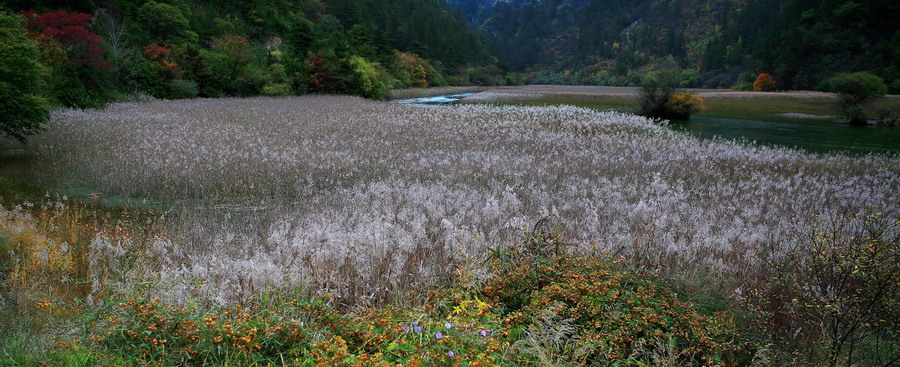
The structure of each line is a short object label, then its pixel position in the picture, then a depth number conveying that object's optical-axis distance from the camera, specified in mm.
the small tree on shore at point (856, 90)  29170
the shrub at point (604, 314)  3617
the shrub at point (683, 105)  31891
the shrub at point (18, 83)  10031
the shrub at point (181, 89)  31766
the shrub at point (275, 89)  37144
